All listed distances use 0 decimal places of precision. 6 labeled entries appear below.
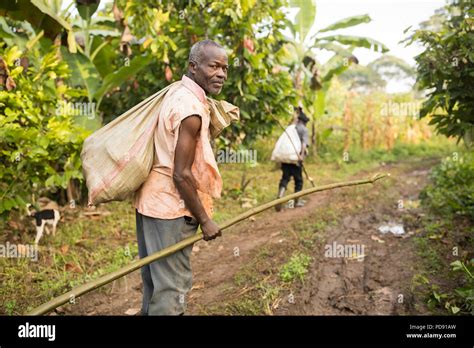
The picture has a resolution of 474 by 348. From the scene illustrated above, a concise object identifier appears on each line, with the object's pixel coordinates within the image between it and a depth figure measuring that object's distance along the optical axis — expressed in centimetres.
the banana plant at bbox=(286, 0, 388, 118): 953
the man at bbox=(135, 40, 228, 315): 247
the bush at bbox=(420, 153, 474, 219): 586
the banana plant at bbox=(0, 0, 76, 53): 495
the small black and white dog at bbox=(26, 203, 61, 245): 511
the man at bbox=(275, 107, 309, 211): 756
